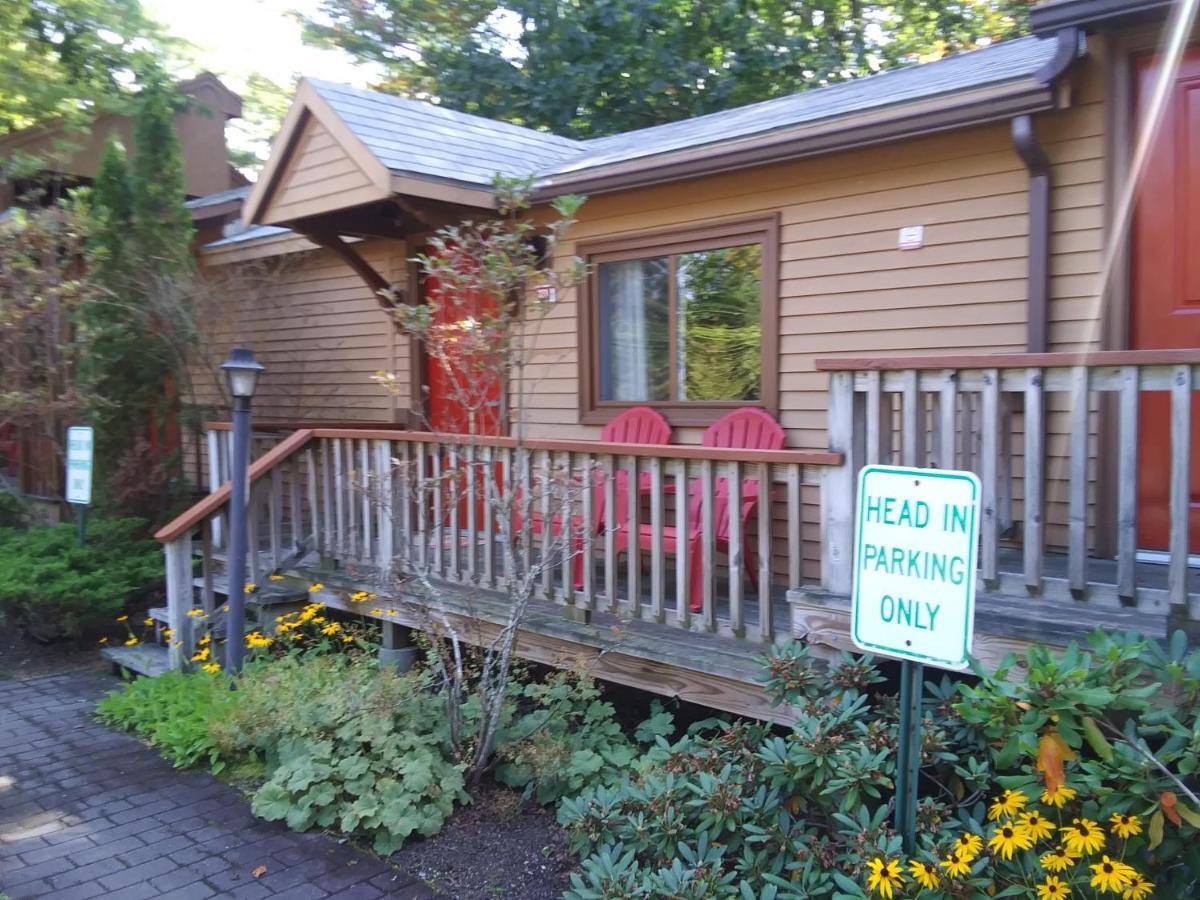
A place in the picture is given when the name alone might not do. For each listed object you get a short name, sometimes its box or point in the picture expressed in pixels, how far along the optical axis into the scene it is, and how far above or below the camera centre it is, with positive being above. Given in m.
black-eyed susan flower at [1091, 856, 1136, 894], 2.50 -1.23
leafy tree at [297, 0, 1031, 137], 15.51 +6.15
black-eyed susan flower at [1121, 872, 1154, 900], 2.51 -1.26
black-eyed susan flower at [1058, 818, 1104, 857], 2.59 -1.16
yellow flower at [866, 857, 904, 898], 2.67 -1.32
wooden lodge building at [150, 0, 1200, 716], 3.60 +0.44
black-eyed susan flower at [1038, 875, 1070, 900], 2.57 -1.29
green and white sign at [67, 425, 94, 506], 7.48 -0.41
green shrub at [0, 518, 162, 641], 7.22 -1.27
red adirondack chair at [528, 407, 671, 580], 6.06 -0.12
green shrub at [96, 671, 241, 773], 5.08 -1.74
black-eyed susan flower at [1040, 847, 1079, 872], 2.62 -1.24
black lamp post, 5.46 -0.42
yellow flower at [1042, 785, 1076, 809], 2.66 -1.07
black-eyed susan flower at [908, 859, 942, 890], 2.67 -1.30
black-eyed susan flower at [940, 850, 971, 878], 2.65 -1.27
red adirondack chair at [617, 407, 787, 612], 5.44 -0.44
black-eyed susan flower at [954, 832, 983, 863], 2.70 -1.24
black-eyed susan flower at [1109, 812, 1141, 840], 2.56 -1.12
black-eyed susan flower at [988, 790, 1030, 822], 2.75 -1.14
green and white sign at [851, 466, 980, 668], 2.46 -0.40
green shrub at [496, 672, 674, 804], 4.29 -1.56
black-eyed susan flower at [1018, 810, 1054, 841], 2.67 -1.16
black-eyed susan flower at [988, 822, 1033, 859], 2.65 -1.20
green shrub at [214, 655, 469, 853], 4.16 -1.60
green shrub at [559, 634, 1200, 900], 2.68 -1.20
